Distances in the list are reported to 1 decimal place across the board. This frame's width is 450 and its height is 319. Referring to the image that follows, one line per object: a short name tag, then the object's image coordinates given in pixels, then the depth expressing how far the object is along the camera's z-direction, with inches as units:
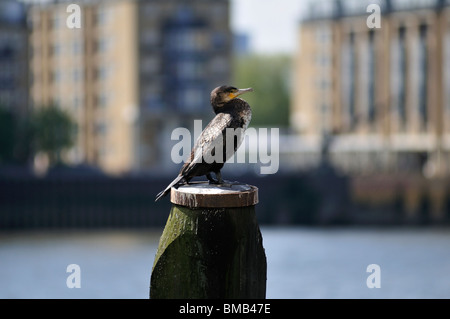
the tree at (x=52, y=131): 2765.7
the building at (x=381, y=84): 3154.5
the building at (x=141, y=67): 2982.3
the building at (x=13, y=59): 3125.0
